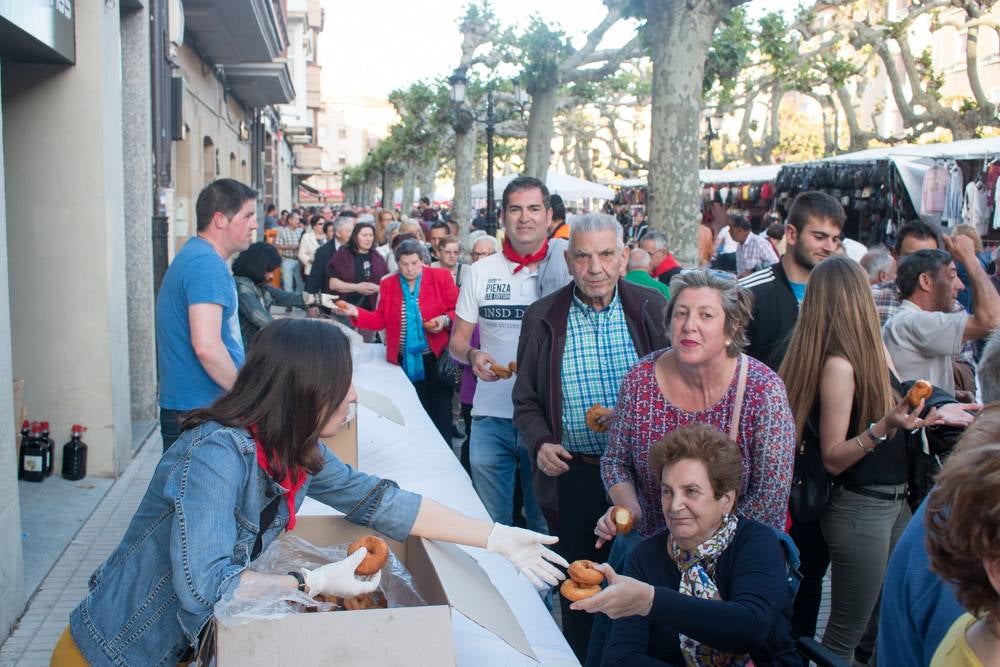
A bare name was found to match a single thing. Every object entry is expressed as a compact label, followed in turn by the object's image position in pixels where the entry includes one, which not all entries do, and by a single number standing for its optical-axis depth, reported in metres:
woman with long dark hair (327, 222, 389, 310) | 10.28
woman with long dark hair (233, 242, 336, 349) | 6.35
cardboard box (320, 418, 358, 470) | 4.19
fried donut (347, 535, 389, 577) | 2.51
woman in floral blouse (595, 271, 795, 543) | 3.41
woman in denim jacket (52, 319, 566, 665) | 2.27
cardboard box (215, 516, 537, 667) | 2.14
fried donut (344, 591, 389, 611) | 2.52
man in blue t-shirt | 4.45
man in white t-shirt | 5.18
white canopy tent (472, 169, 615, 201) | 23.53
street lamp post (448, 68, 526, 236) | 20.39
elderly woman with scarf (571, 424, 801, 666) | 2.84
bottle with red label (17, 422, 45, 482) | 6.89
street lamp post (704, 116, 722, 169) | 24.27
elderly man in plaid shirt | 4.18
